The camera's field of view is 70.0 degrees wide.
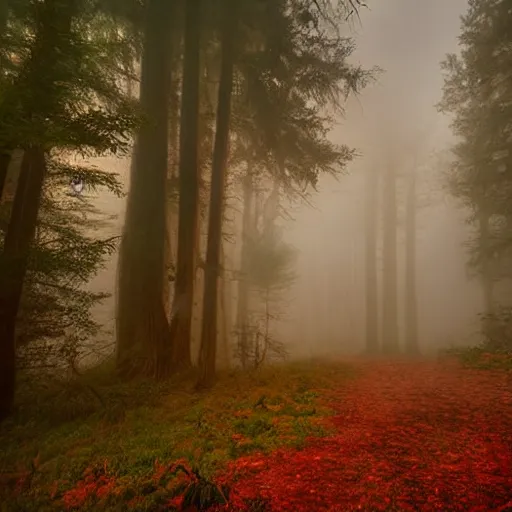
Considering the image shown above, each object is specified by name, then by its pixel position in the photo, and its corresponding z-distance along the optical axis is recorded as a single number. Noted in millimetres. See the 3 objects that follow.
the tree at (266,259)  17344
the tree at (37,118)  4605
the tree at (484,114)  12734
